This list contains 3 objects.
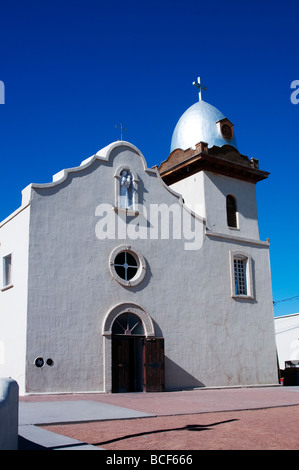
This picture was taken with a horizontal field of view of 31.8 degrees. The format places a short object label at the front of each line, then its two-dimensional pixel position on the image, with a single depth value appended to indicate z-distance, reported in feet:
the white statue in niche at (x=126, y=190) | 69.10
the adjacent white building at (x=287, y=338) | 138.31
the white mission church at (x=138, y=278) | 59.67
